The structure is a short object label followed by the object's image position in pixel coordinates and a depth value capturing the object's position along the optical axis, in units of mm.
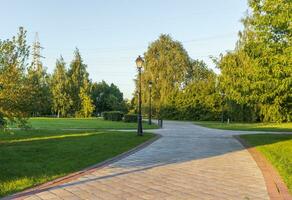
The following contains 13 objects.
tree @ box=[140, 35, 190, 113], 67625
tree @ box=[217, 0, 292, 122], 15453
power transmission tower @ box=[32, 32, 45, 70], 92038
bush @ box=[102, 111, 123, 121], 52375
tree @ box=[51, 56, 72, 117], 76050
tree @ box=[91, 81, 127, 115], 80812
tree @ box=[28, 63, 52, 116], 17484
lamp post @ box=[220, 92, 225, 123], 58250
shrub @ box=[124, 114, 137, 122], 47906
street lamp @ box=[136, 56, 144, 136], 23016
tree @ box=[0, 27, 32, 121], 16125
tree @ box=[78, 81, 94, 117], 74125
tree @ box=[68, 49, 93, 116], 75250
